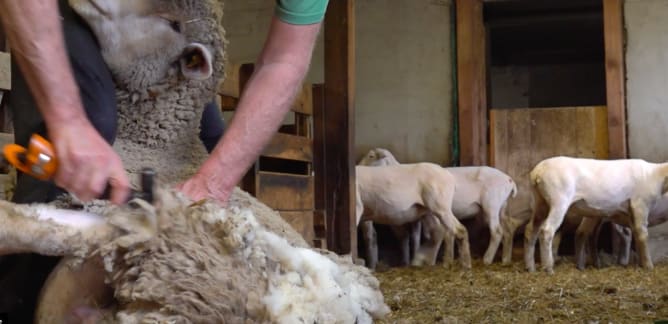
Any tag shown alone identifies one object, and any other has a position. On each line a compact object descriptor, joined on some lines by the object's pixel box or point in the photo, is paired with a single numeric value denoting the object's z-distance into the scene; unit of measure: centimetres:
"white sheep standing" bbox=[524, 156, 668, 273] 738
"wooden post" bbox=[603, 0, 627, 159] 784
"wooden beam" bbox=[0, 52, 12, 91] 283
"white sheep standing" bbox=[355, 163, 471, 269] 781
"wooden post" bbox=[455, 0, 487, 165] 811
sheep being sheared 98
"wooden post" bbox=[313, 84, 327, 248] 523
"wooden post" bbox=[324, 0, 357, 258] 520
